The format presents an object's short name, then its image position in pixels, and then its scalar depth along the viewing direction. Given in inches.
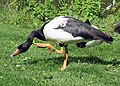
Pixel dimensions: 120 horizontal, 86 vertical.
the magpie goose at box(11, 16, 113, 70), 265.9
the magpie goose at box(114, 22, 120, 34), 356.2
